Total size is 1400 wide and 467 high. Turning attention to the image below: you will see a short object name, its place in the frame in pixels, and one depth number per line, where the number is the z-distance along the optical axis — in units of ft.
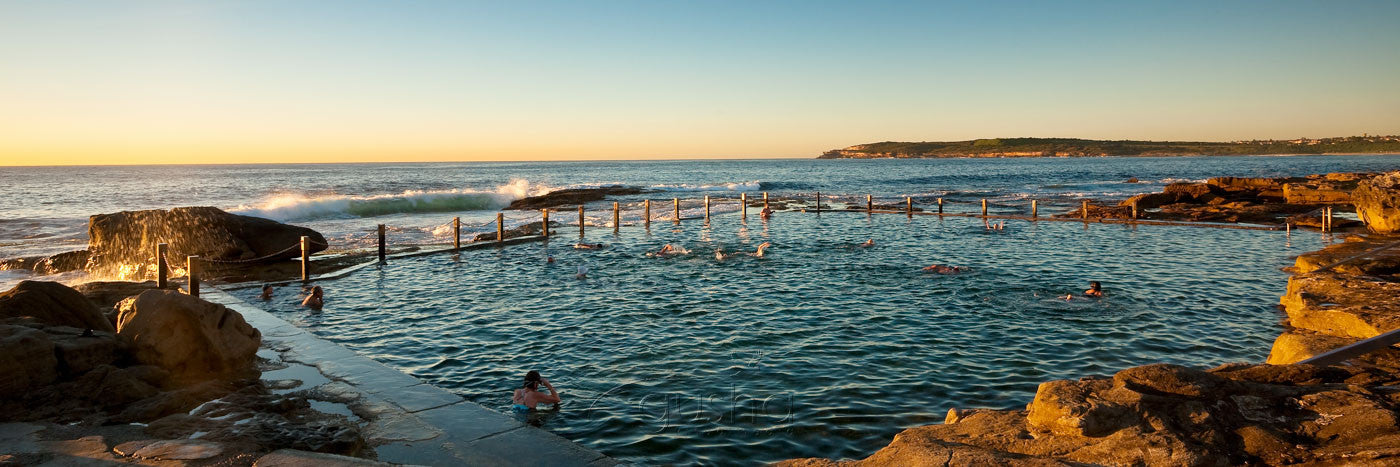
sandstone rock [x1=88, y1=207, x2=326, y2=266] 71.00
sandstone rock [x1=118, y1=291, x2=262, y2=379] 31.19
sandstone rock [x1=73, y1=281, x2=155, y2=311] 43.80
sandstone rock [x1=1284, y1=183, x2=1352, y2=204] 119.24
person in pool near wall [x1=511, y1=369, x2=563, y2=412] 29.17
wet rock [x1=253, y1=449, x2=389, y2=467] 19.87
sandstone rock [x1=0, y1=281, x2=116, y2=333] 31.86
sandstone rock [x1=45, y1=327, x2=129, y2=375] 28.37
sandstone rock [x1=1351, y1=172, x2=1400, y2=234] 74.38
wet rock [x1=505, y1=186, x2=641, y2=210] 168.69
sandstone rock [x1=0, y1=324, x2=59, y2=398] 26.03
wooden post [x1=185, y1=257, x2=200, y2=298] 45.32
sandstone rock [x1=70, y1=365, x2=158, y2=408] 27.20
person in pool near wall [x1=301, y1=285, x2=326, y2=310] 51.78
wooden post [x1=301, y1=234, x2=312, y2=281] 63.93
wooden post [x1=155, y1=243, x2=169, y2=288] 51.67
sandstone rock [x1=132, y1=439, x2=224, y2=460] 20.80
